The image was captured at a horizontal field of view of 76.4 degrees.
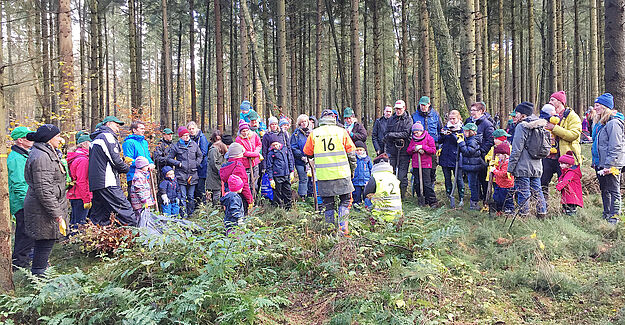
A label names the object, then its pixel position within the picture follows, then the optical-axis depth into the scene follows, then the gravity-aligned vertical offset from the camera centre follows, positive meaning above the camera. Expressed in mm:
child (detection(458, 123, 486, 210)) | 8094 -54
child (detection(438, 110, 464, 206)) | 8570 +23
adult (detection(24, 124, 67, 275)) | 4980 -447
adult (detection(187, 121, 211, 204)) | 9562 -54
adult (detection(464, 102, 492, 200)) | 8250 +470
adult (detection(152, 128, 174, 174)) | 9171 +270
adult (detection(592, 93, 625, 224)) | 6453 -59
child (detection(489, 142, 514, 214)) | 7633 -486
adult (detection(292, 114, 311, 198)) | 9227 +167
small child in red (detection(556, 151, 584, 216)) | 7066 -624
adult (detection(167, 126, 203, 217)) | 8907 -80
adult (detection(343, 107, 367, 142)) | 8914 +666
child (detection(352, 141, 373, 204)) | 8391 -363
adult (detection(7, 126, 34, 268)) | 5734 -370
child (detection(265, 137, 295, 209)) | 8523 -278
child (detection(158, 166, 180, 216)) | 8680 -640
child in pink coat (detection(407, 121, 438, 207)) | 8539 +19
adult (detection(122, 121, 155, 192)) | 7559 +316
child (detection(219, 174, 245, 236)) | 6578 -696
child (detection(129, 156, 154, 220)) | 7375 -531
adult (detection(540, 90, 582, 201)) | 7125 +306
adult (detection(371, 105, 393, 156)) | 9281 +600
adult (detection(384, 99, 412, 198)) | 8922 +340
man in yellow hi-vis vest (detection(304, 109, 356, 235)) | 6145 -45
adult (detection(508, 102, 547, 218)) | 6707 -253
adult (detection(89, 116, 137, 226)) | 6316 -236
